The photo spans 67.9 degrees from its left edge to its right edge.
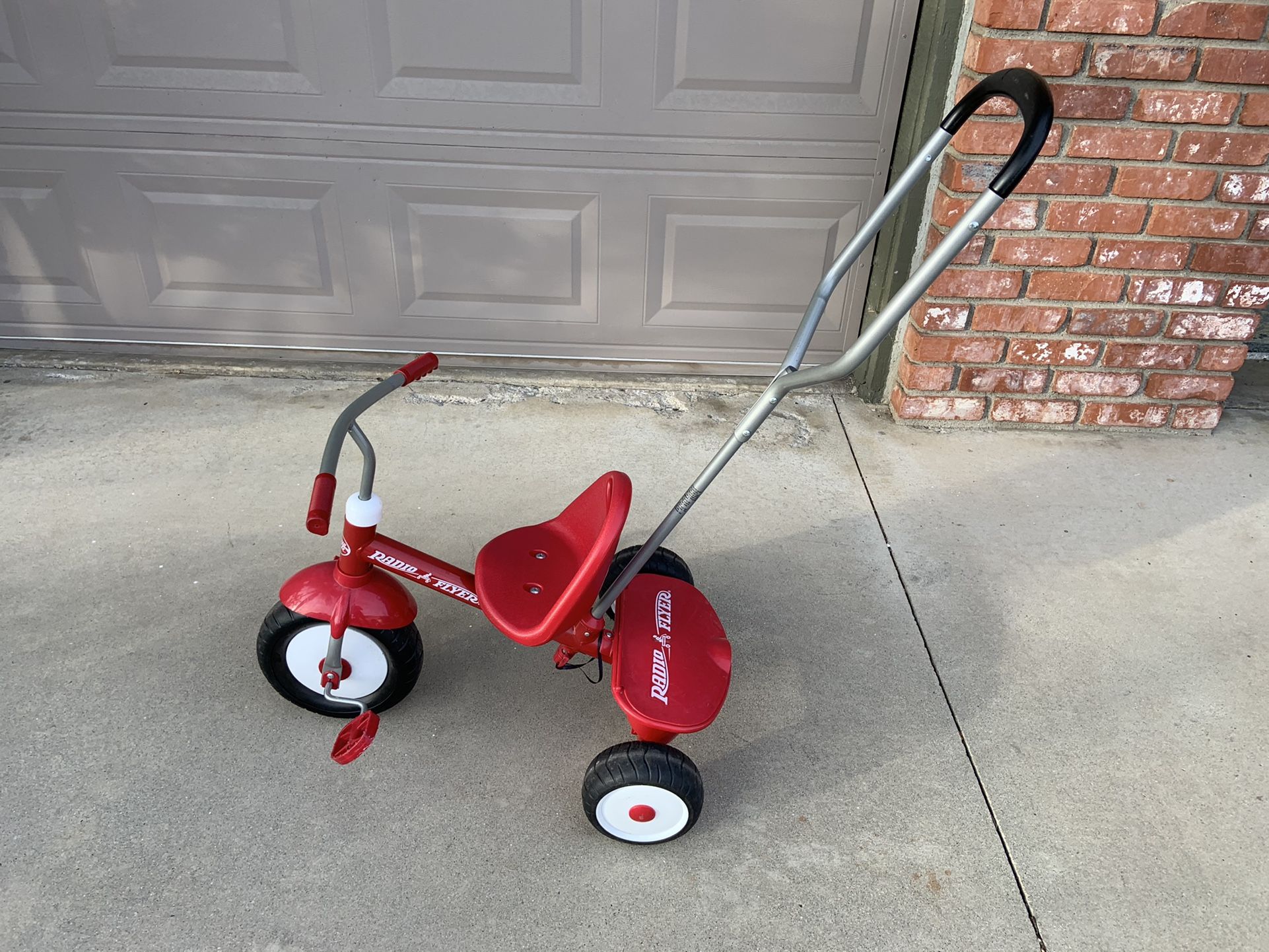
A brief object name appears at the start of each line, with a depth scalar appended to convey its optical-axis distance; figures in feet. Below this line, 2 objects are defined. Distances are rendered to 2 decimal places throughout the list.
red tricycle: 5.90
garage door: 9.89
